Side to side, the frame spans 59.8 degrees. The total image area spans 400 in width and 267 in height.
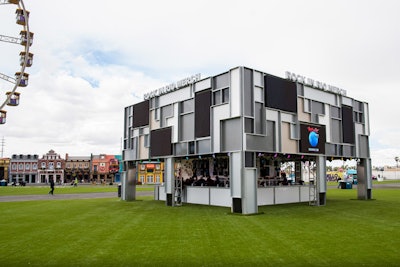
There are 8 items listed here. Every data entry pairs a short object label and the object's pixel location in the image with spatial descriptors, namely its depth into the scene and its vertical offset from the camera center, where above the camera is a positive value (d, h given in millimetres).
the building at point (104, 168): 106875 -1637
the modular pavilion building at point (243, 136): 22141 +2015
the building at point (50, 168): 107625 -1601
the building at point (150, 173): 100062 -3009
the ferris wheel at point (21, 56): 23359 +7657
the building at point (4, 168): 108062 -1578
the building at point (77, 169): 108188 -1943
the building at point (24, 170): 108250 -2213
